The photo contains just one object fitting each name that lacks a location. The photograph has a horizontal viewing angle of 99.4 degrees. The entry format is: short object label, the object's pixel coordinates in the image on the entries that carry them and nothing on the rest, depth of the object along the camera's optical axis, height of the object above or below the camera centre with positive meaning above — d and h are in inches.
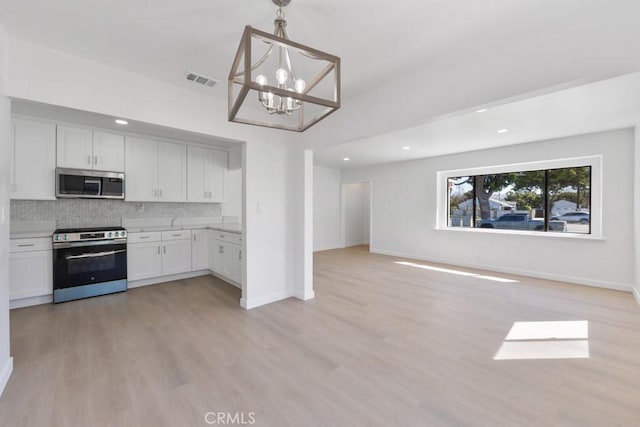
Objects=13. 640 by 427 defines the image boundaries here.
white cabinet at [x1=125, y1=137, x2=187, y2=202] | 166.7 +25.1
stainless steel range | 136.9 -28.1
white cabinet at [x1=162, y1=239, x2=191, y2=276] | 171.0 -30.1
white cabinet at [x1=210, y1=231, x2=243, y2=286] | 156.9 -28.0
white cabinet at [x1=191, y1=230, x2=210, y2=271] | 182.7 -27.1
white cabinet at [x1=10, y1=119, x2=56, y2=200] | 134.6 +24.9
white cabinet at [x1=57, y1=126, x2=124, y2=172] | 145.5 +33.8
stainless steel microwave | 144.3 +14.3
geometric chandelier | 46.7 +29.6
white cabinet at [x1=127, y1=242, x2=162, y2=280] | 159.2 -30.5
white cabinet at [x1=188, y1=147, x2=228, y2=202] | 189.5 +26.3
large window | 182.2 +9.1
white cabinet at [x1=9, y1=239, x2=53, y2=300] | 128.4 -28.7
